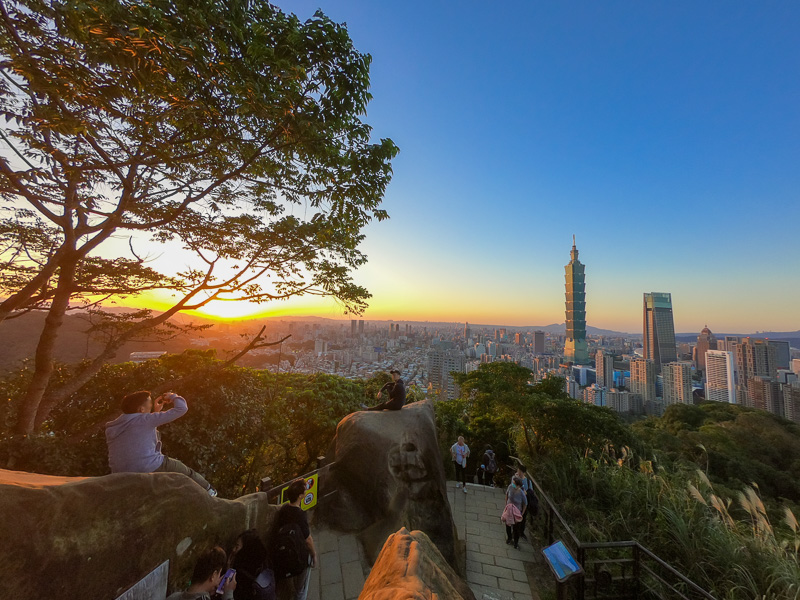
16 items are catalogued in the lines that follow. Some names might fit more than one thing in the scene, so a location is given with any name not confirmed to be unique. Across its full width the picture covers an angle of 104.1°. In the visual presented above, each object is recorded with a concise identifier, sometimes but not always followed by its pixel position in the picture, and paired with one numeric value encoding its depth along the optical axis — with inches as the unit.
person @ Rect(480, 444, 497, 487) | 335.6
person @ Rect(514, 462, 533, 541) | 229.3
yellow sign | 155.3
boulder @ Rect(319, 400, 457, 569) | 187.3
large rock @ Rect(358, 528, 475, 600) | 56.3
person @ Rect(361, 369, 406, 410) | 234.7
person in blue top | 108.7
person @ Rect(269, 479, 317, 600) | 119.1
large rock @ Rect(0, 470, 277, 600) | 68.5
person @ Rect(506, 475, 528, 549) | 219.5
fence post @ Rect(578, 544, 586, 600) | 154.6
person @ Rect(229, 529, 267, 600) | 99.8
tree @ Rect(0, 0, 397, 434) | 118.6
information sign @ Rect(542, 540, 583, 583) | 127.6
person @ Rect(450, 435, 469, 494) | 309.0
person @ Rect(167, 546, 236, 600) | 78.5
